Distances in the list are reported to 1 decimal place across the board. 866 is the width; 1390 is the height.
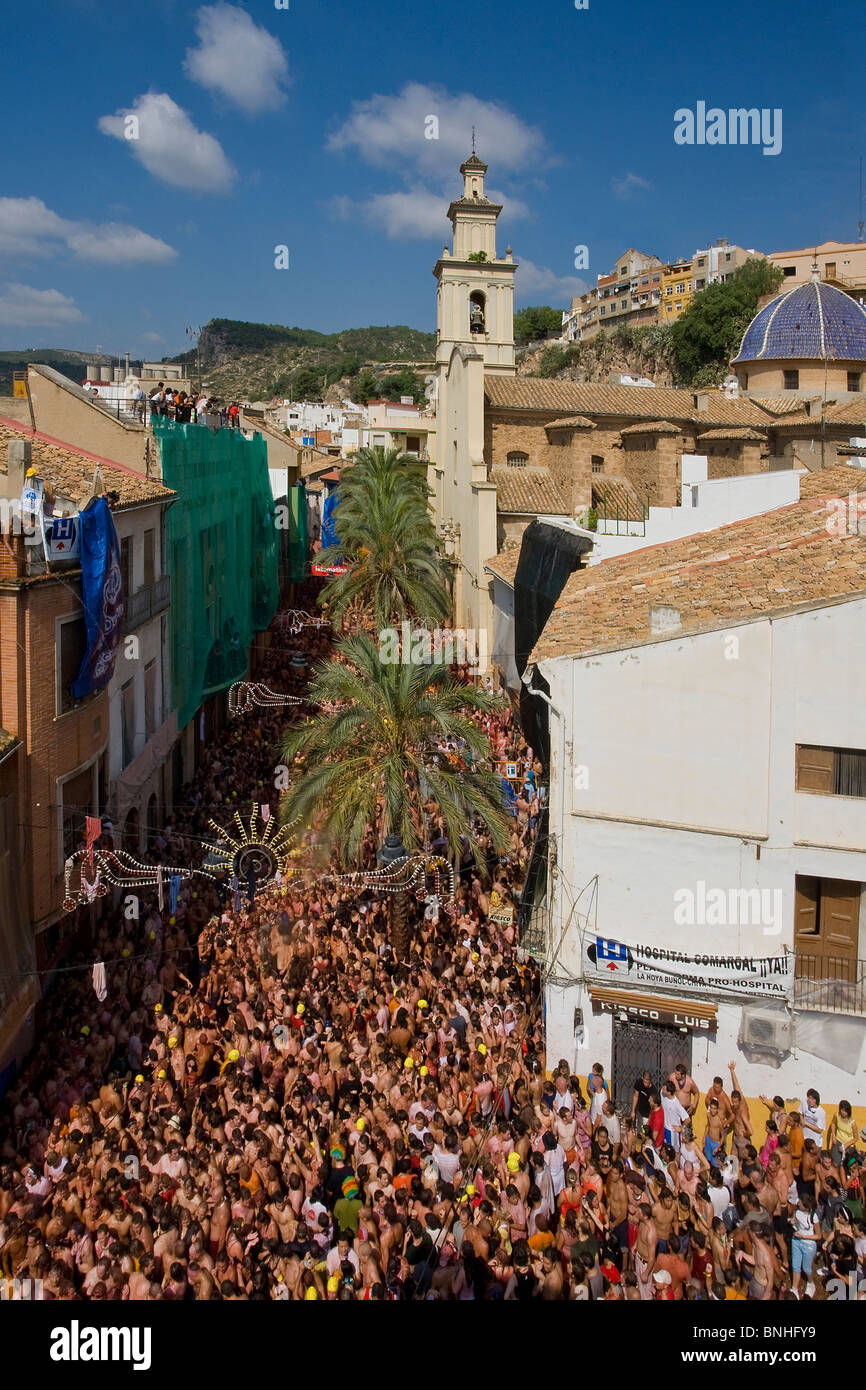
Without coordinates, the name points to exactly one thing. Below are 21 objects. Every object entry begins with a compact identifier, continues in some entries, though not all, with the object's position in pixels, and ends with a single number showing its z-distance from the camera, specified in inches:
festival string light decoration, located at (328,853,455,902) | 609.3
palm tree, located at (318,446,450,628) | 1192.2
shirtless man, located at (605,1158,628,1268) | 373.1
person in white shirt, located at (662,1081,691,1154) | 455.2
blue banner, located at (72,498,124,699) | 606.9
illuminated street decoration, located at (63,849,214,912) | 588.4
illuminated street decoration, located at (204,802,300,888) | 703.7
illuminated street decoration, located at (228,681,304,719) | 1164.5
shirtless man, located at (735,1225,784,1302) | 335.6
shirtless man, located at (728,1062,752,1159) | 416.5
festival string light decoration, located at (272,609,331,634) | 1567.4
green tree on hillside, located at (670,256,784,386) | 2556.6
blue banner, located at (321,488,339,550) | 2155.8
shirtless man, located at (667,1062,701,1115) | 466.6
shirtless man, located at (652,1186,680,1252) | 357.4
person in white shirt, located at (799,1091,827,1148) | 448.5
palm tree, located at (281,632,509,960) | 608.1
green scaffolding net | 944.3
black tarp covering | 783.0
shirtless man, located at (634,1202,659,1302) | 339.9
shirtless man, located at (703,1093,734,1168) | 438.1
